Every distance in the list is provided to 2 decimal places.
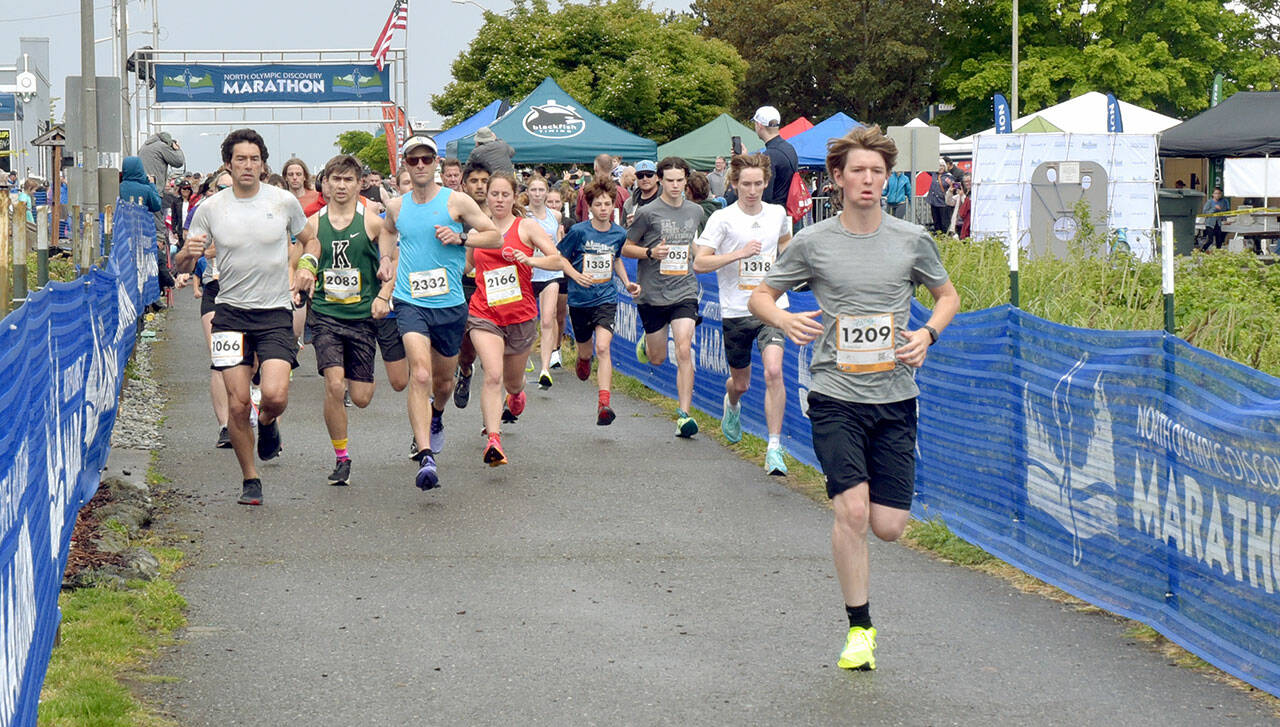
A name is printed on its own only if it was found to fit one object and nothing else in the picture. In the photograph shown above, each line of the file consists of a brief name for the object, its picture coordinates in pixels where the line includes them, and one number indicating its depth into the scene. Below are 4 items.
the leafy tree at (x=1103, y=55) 62.16
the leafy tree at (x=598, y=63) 57.03
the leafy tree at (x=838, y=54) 64.00
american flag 46.72
